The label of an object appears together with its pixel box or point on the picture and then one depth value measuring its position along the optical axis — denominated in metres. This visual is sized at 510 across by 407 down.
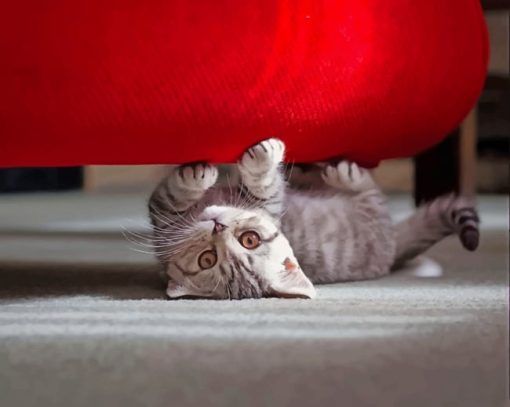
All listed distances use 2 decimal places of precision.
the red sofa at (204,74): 1.09
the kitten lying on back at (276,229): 1.28
